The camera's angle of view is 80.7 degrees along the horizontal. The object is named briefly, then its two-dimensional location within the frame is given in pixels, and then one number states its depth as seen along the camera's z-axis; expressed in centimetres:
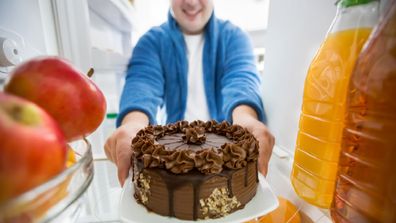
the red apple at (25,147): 17
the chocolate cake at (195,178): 40
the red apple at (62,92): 25
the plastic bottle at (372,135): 27
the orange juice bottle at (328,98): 37
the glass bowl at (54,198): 16
